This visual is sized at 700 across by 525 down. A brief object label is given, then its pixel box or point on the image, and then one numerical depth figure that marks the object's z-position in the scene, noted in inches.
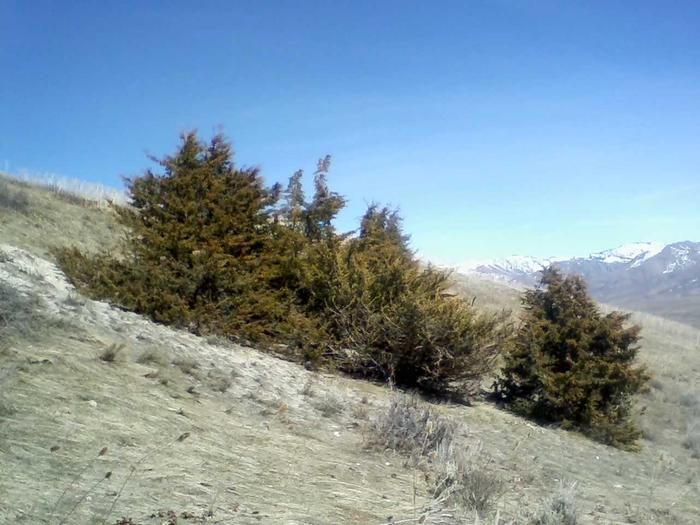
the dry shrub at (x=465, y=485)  217.2
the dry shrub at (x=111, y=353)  312.2
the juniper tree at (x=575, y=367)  514.9
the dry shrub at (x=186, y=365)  351.6
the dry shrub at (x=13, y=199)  751.1
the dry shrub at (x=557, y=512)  211.8
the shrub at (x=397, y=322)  497.4
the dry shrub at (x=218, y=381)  340.8
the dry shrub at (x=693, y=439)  545.5
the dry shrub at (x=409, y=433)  297.0
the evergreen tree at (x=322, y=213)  694.9
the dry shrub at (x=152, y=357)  339.0
